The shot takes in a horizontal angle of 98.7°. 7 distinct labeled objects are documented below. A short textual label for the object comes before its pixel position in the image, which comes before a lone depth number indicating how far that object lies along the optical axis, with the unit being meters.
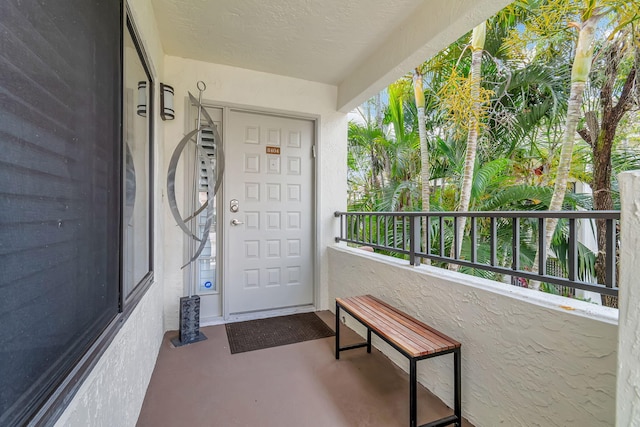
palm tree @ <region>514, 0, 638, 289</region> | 1.97
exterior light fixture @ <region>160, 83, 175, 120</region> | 2.28
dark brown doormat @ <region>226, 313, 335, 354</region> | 2.29
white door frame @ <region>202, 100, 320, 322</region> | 2.70
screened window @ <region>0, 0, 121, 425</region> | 0.53
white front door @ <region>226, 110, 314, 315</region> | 2.75
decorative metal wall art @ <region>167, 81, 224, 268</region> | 2.22
